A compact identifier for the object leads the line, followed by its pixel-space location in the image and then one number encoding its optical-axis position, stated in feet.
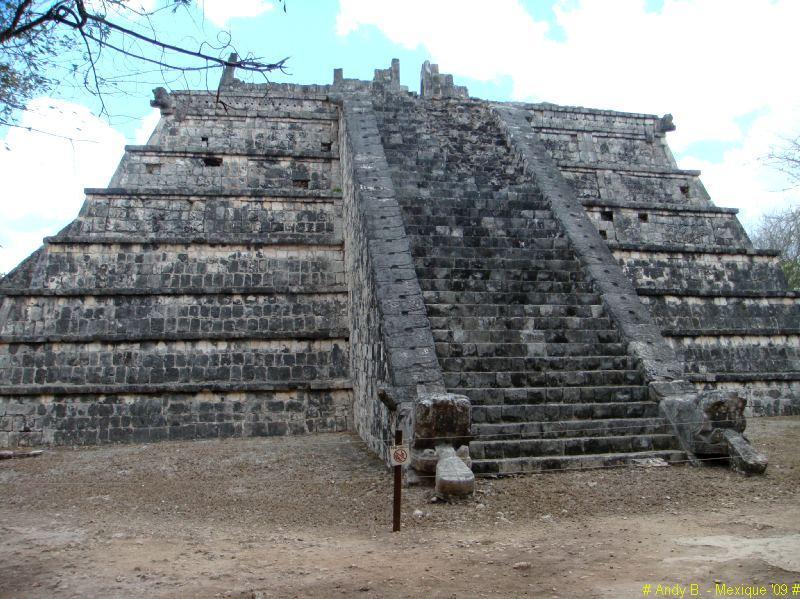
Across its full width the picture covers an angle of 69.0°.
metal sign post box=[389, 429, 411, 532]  15.42
